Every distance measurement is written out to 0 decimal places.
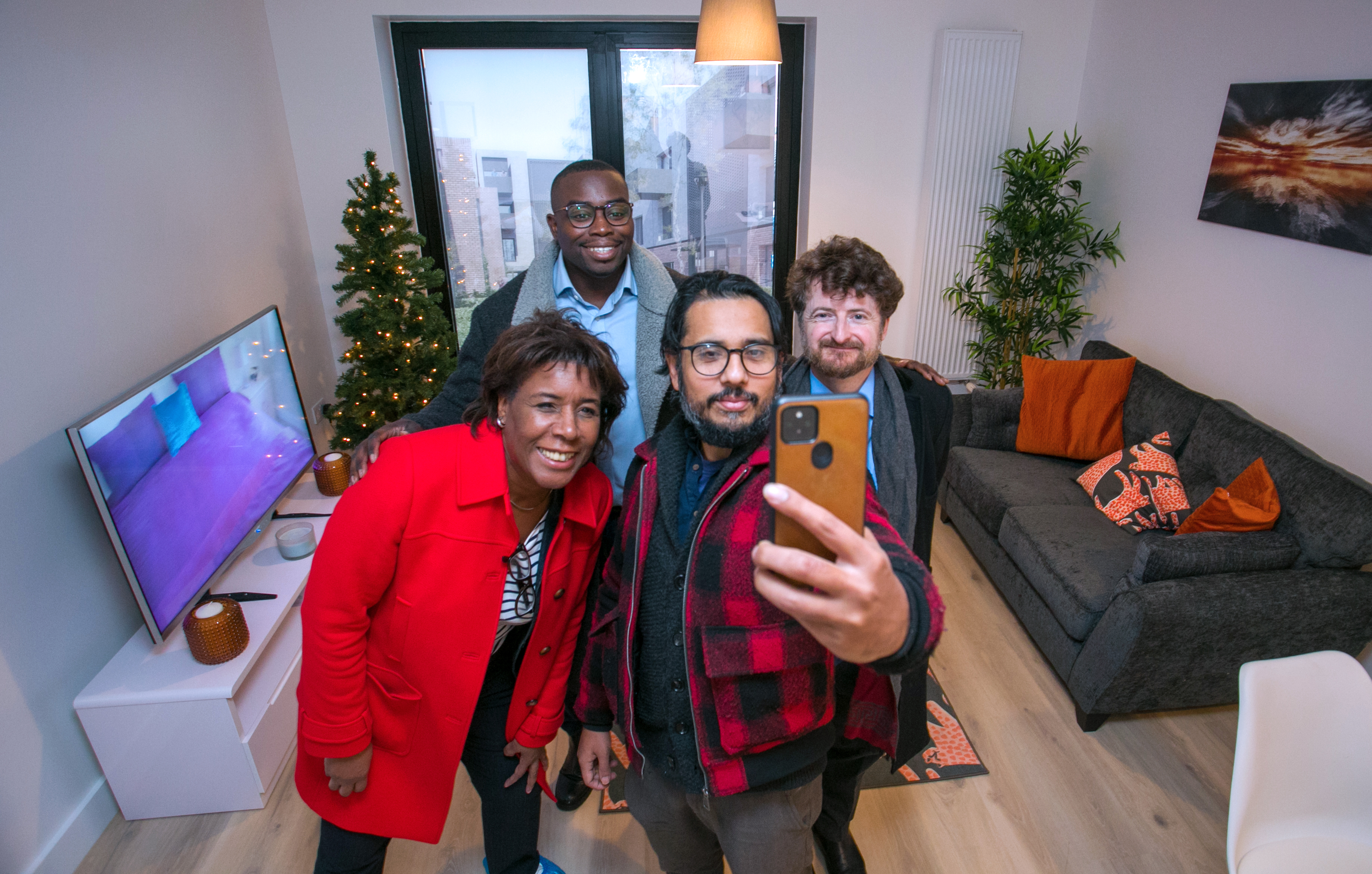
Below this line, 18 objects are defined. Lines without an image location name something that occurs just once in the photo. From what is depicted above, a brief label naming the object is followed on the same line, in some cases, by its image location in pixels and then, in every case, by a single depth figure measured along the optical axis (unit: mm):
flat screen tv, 1823
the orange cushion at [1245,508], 2273
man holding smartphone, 1073
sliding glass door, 3727
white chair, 1350
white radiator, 3703
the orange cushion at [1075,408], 3205
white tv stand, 1881
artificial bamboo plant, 3557
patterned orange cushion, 2686
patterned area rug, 2123
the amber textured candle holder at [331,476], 2867
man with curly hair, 1586
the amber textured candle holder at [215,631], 1930
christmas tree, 2982
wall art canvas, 2441
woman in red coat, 1234
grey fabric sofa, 2111
